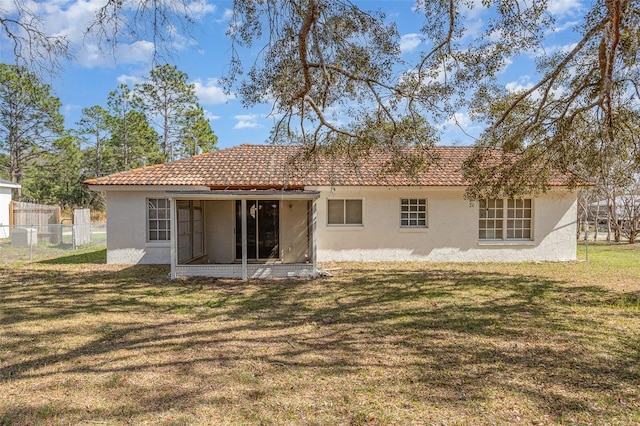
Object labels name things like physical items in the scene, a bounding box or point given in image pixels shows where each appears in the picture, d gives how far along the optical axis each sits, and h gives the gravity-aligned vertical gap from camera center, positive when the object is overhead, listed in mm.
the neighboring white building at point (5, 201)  24230 +620
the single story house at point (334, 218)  14055 -309
